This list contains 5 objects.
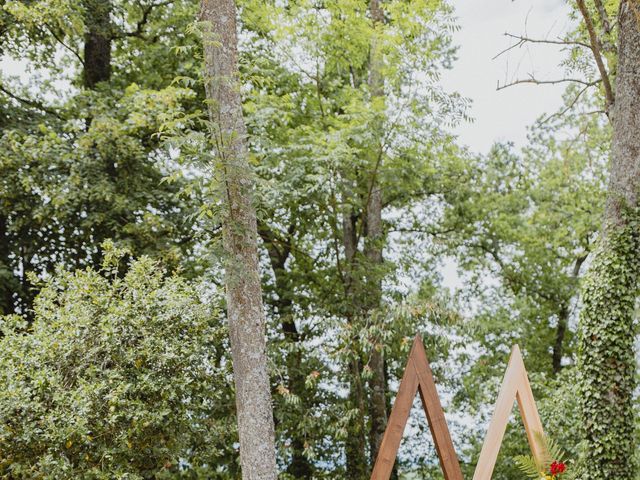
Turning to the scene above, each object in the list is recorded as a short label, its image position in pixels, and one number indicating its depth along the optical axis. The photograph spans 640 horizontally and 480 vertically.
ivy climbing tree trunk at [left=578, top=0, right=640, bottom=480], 5.77
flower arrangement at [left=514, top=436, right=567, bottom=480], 5.50
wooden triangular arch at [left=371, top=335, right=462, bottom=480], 4.64
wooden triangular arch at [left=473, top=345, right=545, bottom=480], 5.14
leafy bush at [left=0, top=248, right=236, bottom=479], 5.09
